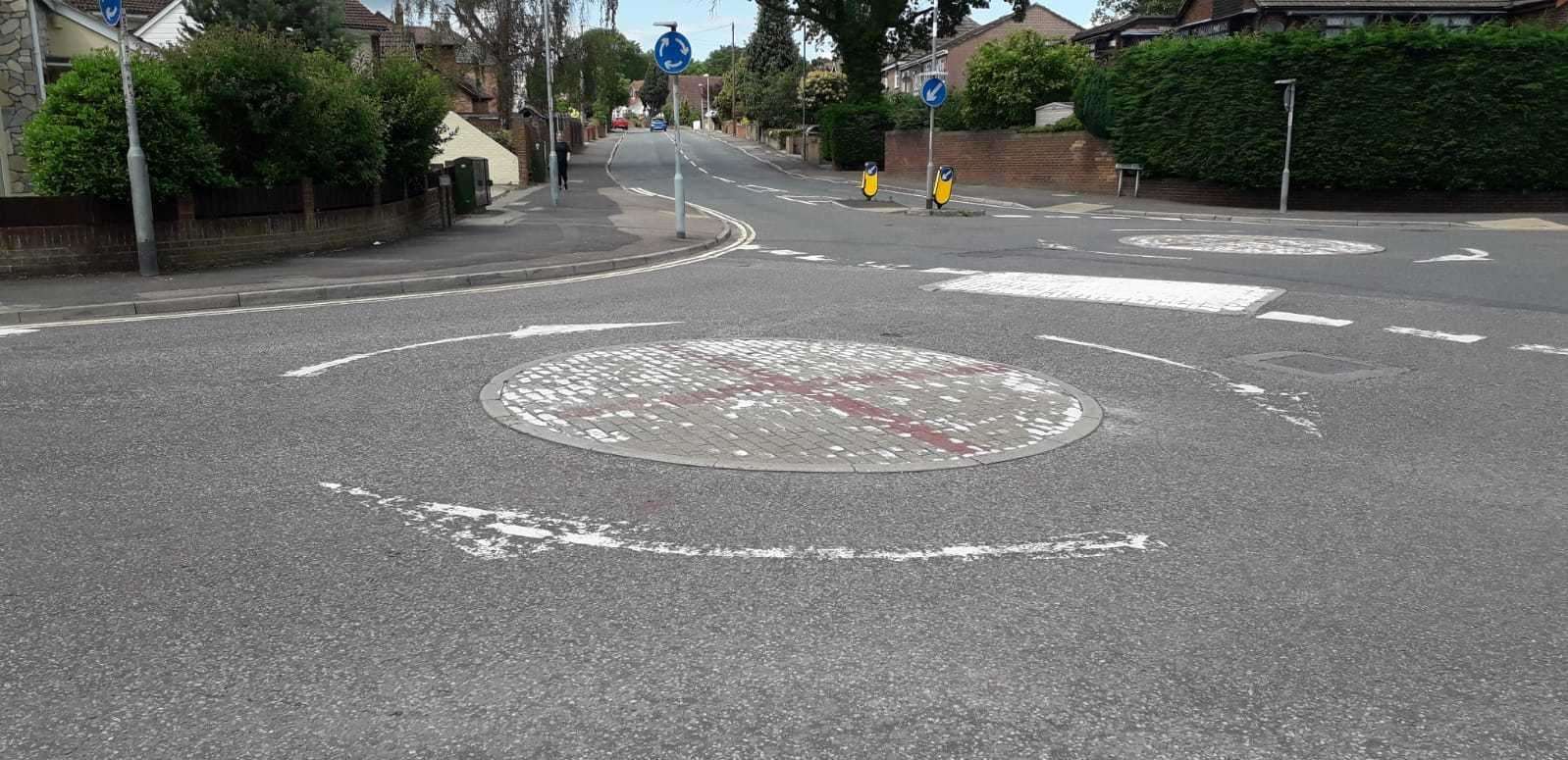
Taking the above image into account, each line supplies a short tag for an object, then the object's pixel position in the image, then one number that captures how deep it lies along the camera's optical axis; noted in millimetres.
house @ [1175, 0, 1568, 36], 39062
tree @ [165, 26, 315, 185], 14086
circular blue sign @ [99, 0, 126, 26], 12273
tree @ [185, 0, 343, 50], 28125
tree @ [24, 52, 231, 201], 12836
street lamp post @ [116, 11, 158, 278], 12406
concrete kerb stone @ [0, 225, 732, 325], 10773
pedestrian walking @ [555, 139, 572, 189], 32759
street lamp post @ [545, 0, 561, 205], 28328
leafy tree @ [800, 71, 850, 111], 69188
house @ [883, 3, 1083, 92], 70312
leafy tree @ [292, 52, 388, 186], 15086
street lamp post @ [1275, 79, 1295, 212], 25531
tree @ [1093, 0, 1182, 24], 74125
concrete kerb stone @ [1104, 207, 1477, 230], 23078
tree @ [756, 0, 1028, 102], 49594
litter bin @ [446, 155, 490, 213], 23891
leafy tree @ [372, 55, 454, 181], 18172
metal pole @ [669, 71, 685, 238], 18016
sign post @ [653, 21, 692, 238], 17031
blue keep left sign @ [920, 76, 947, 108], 26062
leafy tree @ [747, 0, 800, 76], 83438
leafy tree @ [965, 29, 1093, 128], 39844
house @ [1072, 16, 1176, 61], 49188
